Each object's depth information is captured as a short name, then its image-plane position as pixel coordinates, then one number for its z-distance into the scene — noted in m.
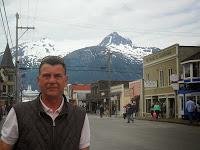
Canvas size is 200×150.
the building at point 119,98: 57.22
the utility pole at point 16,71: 38.75
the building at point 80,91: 84.70
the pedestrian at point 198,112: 28.69
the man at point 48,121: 2.87
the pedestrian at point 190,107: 24.52
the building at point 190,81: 33.54
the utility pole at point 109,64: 50.86
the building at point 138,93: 48.24
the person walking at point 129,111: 29.41
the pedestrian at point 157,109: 33.65
